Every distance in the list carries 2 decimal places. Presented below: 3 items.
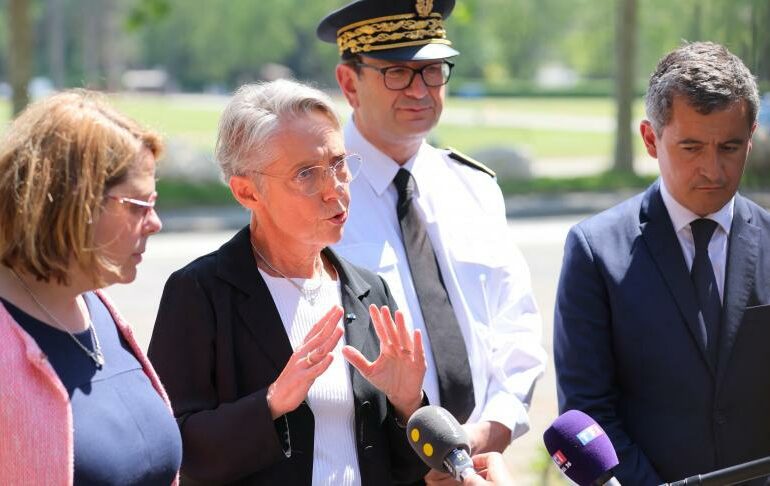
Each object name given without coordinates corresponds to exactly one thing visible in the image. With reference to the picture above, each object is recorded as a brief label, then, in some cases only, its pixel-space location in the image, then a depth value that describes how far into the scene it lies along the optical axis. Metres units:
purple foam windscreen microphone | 4.91
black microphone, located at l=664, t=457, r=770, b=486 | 4.74
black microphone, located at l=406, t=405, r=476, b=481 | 5.13
